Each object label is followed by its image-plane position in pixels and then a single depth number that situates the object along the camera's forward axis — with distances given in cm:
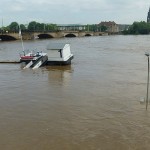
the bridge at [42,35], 9772
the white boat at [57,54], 3138
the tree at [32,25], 18176
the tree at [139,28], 18188
